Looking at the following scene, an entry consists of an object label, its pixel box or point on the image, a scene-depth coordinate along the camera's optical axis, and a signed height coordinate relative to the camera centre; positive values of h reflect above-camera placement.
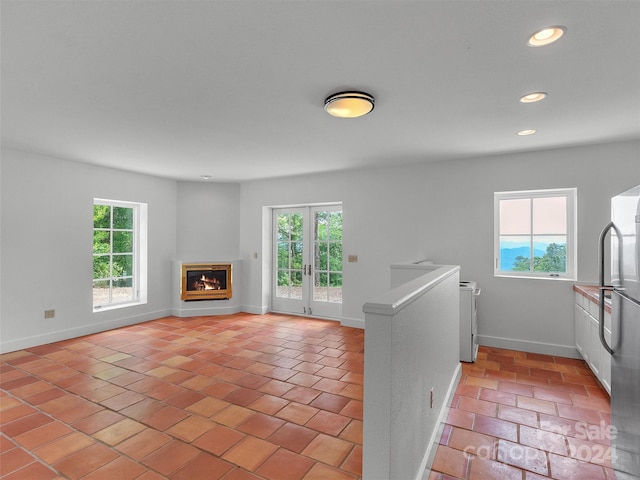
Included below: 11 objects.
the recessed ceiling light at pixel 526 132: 3.25 +1.08
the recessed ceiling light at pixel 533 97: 2.45 +1.08
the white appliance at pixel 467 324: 3.60 -0.92
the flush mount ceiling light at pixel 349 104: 2.40 +1.01
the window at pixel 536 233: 3.99 +0.08
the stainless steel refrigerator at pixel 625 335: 1.50 -0.47
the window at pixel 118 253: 5.04 -0.26
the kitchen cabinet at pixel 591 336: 2.79 -0.96
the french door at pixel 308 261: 5.59 -0.40
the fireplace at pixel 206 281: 5.85 -0.79
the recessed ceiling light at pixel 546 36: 1.69 +1.08
